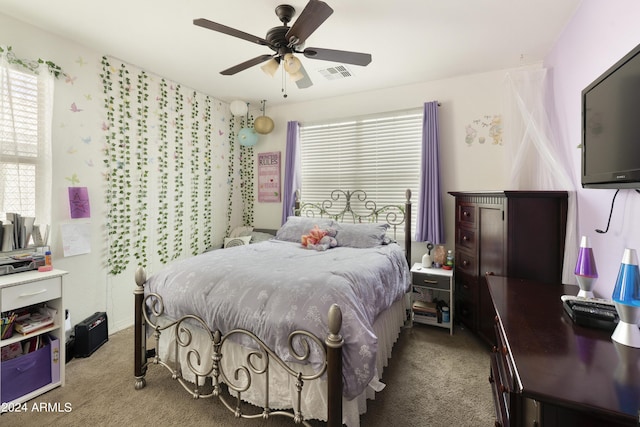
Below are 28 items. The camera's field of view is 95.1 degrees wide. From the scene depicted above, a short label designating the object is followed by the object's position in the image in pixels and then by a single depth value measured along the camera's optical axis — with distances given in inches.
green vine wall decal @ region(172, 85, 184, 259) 142.2
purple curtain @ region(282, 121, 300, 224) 165.5
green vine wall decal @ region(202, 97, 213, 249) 158.1
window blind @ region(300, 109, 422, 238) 142.4
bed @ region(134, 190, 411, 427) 58.5
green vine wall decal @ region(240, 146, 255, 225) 183.6
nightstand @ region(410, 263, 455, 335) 116.4
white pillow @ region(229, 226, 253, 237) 170.6
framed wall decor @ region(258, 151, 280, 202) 176.2
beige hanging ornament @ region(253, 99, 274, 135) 163.5
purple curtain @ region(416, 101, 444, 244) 131.8
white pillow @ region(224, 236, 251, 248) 159.9
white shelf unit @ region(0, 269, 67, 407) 75.1
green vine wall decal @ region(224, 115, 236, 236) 174.9
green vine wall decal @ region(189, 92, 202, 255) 150.6
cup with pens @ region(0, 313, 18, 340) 75.5
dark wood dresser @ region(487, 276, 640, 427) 30.5
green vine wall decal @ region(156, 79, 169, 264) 134.7
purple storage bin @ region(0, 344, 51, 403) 74.9
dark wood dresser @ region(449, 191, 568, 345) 88.2
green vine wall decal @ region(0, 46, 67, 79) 88.7
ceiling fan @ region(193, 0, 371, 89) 69.3
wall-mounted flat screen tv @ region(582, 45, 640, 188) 47.8
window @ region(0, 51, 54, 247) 88.7
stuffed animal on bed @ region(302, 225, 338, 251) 117.1
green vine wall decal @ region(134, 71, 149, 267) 125.7
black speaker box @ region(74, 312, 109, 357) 99.2
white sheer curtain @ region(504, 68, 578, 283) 88.8
